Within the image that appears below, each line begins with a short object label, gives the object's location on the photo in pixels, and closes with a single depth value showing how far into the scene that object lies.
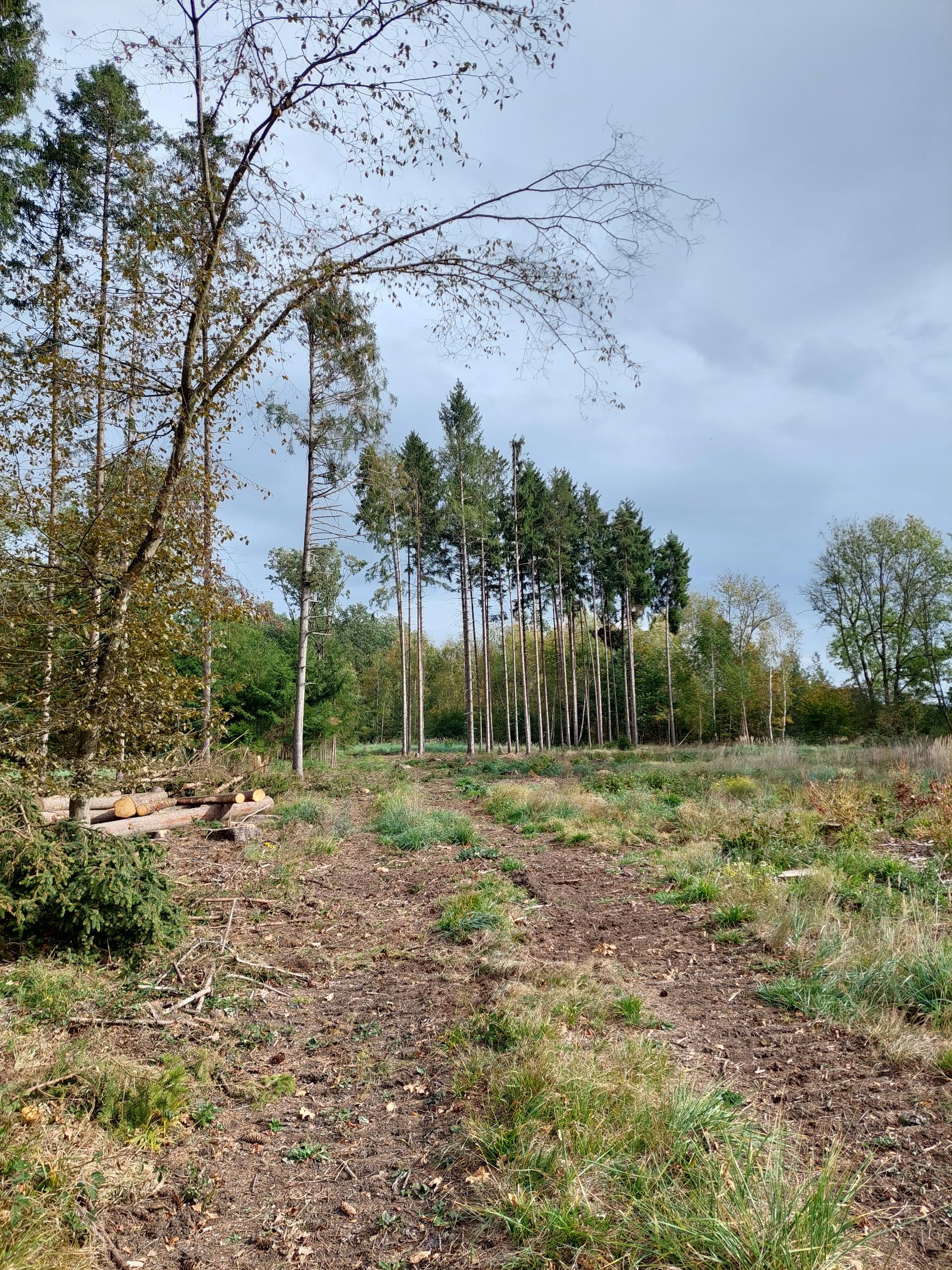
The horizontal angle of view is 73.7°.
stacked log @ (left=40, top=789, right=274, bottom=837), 9.01
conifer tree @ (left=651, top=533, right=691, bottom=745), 39.78
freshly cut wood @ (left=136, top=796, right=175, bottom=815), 9.59
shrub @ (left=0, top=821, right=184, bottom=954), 4.31
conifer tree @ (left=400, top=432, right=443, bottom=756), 28.30
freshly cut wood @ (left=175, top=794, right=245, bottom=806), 10.36
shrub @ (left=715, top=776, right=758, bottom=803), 13.09
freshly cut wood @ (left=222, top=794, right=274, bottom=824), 10.03
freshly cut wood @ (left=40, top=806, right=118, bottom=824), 9.21
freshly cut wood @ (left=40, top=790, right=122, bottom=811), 8.84
